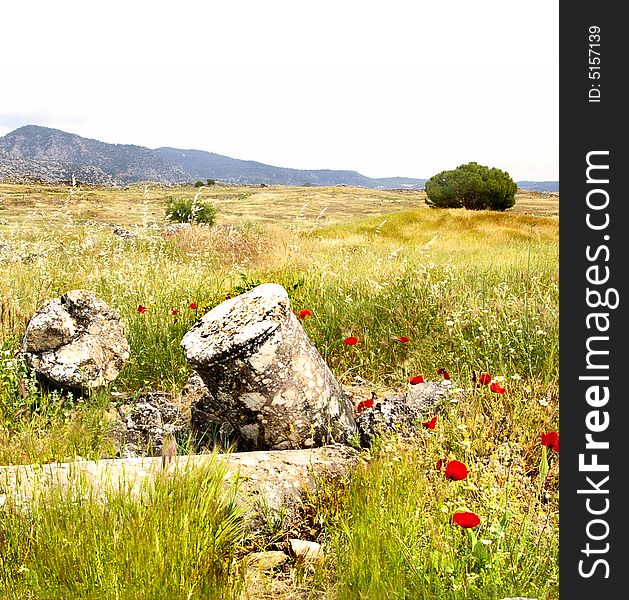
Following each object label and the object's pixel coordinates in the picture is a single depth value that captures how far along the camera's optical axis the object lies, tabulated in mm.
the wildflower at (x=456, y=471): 2143
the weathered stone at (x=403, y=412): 3840
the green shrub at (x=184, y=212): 21766
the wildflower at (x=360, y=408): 4117
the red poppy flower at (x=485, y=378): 3424
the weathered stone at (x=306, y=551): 2693
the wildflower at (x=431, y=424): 2894
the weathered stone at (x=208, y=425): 3972
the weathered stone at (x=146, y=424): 3859
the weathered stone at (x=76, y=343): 4551
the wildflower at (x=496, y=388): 3058
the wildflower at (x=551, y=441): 2377
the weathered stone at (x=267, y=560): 2658
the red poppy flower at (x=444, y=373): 4188
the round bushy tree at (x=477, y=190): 28844
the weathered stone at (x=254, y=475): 2494
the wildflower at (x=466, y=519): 1885
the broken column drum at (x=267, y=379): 3686
